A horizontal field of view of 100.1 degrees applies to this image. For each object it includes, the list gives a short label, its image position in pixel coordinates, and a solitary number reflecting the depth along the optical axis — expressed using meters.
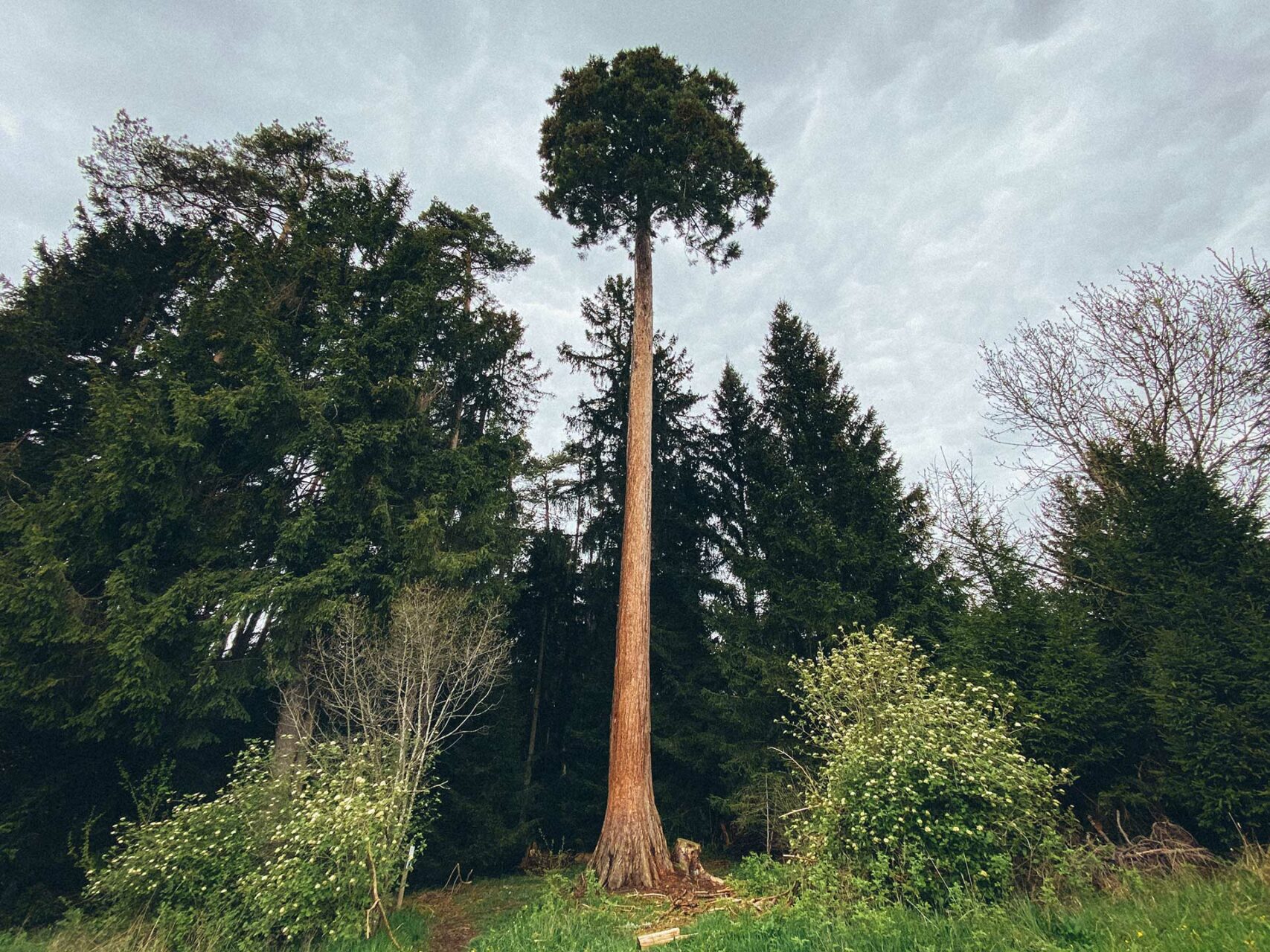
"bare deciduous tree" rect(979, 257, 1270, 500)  8.85
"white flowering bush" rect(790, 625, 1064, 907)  4.65
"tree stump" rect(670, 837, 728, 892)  7.64
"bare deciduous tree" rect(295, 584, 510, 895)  8.32
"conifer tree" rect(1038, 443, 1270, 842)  5.21
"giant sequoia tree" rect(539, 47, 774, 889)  10.54
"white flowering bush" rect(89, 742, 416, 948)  5.47
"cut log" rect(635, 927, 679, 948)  4.98
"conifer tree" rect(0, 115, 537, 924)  7.88
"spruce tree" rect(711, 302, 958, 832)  10.38
